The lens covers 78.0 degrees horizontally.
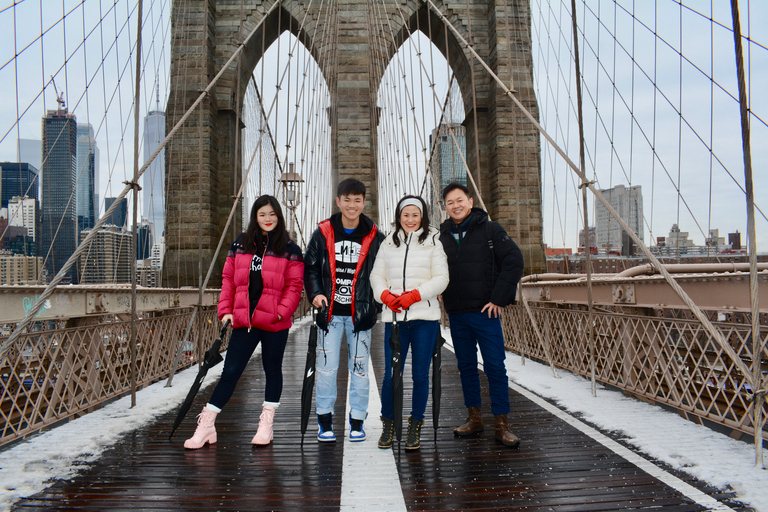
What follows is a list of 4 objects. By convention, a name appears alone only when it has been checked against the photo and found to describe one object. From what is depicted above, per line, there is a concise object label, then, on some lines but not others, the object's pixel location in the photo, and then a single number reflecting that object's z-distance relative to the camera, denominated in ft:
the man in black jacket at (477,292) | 7.00
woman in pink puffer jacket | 7.12
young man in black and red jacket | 7.04
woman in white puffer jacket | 6.71
